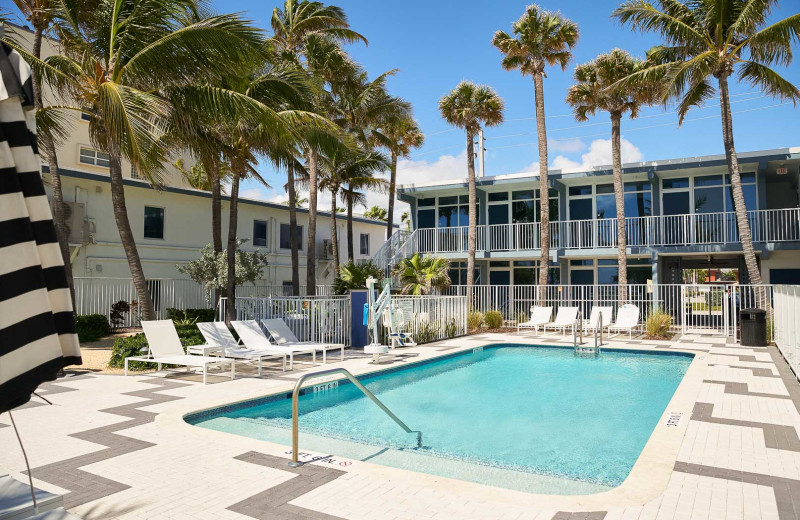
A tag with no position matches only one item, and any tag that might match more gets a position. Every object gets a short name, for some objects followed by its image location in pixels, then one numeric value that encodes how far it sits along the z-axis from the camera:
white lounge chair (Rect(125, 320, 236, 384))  9.26
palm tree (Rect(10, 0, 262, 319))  9.59
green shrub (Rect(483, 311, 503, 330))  18.91
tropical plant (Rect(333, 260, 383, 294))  19.03
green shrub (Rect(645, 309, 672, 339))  16.19
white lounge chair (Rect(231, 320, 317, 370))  10.66
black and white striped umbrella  1.90
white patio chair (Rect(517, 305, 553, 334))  17.72
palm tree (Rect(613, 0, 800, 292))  15.78
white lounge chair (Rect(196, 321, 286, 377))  10.06
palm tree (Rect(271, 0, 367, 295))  19.44
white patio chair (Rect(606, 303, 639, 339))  16.23
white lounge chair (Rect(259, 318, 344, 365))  11.47
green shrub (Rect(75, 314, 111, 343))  15.71
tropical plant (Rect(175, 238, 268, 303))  18.41
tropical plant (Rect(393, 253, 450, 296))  19.22
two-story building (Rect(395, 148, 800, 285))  19.72
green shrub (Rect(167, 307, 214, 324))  19.42
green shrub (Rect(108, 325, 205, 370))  10.63
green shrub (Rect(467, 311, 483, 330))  18.72
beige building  18.81
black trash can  13.63
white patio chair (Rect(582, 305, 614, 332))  15.87
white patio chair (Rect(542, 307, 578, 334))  17.28
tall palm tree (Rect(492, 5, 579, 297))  19.78
